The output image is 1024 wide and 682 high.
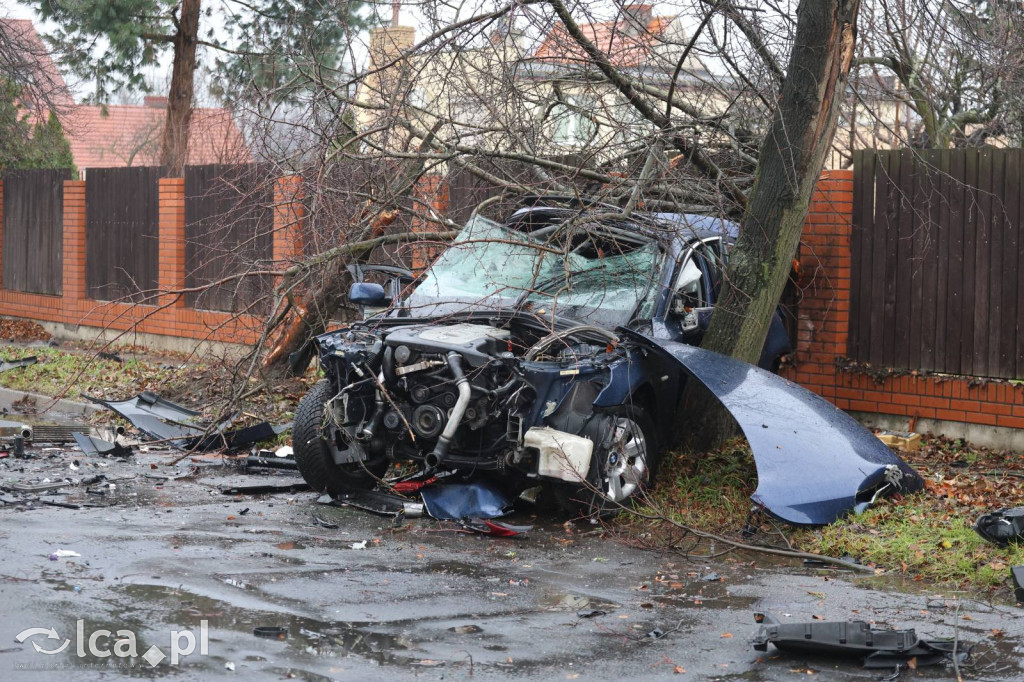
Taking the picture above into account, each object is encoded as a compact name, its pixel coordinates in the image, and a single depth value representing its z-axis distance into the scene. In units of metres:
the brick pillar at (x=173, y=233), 16.62
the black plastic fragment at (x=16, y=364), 14.62
